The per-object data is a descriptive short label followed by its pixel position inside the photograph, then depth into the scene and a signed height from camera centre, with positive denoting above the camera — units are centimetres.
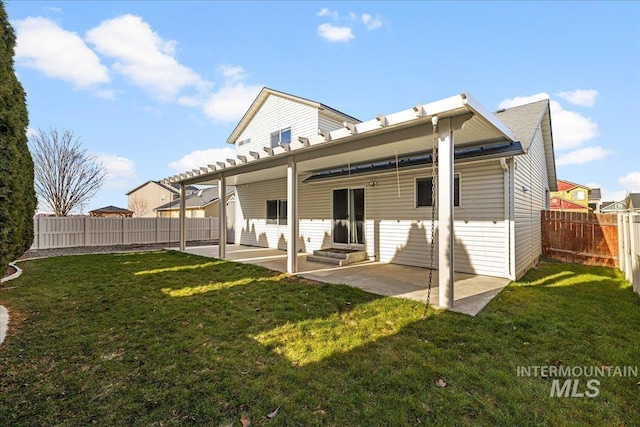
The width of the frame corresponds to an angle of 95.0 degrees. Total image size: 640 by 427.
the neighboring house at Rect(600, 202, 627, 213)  3490 +166
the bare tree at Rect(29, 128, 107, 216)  1653 +302
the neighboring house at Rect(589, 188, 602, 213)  3644 +321
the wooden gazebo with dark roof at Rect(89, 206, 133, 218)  2072 +68
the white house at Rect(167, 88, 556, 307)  462 +110
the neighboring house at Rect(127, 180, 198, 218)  3212 +275
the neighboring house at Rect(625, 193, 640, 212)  2863 +194
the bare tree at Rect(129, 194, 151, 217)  3425 +183
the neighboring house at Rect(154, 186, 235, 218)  2681 +133
